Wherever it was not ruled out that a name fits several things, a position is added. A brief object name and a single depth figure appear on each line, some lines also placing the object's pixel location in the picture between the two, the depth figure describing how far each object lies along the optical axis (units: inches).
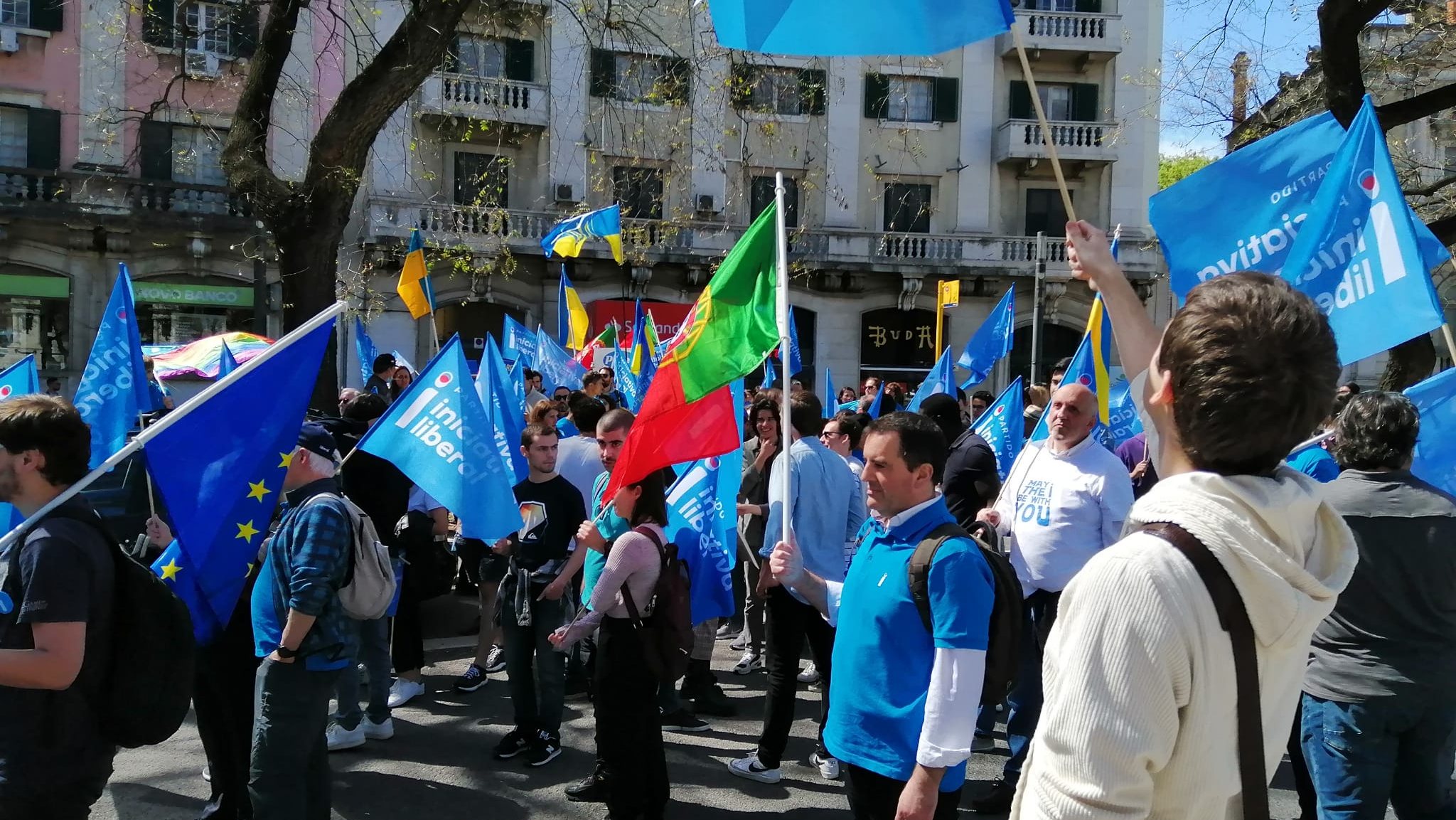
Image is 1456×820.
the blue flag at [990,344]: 476.7
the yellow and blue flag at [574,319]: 570.3
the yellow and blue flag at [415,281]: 485.7
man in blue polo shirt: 109.4
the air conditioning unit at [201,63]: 457.1
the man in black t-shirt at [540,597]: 207.3
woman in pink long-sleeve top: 172.9
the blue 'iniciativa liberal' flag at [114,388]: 229.8
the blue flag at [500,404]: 255.1
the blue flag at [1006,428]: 299.3
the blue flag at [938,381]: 404.2
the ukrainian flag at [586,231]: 545.0
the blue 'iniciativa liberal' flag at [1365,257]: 137.3
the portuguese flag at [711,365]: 170.9
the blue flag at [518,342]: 492.7
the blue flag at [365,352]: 563.5
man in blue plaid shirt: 148.6
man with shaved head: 185.5
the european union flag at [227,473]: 137.3
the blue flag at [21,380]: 247.4
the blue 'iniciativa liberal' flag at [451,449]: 201.5
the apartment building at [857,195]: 906.1
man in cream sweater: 55.7
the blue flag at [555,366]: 478.6
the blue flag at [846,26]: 123.9
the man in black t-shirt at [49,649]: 103.8
